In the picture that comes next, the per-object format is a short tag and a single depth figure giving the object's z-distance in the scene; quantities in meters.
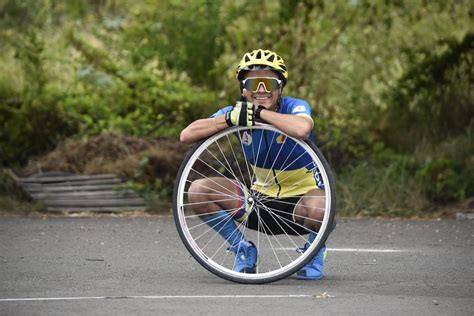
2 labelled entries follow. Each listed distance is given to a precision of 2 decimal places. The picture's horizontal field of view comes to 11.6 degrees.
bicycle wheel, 14.82
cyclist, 15.33
